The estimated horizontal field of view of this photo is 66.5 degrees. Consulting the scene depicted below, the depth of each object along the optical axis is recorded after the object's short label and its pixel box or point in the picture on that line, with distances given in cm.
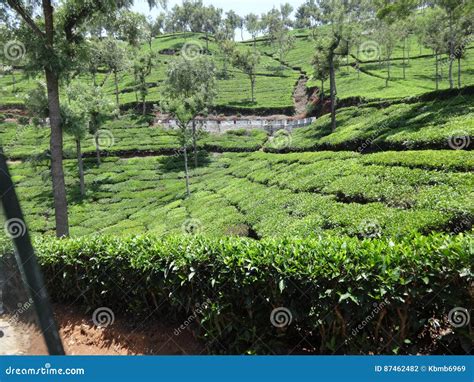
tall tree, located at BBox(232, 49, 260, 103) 7956
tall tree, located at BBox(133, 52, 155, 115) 6738
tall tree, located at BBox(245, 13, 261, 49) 13750
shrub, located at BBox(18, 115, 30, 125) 5670
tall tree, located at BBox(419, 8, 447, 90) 4881
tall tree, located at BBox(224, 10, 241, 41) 12456
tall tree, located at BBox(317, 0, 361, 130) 3331
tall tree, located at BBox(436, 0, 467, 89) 2627
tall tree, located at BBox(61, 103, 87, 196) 3244
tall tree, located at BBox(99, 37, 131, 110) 6719
